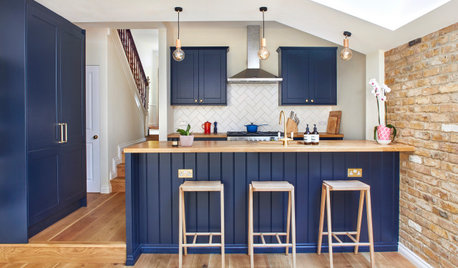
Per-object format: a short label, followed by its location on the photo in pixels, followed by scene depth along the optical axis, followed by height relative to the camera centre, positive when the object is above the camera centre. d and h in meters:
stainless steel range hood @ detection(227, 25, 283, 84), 4.92 +0.98
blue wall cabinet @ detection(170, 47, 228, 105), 5.03 +0.93
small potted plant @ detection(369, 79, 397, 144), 2.97 +0.00
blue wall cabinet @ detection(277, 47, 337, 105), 5.04 +0.90
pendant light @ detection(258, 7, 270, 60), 2.98 +0.76
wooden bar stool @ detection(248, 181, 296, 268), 2.59 -0.69
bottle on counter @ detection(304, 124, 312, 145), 2.99 -0.12
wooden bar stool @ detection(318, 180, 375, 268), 2.64 -0.71
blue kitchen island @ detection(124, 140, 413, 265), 3.01 -0.67
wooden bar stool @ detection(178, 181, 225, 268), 2.60 -0.55
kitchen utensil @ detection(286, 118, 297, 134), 5.23 +0.01
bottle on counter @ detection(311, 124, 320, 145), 2.98 -0.12
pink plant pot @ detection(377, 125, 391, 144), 2.97 -0.08
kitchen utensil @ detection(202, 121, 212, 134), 5.25 -0.01
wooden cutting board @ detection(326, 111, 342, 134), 5.00 +0.08
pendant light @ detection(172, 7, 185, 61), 3.14 +0.78
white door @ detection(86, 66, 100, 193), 4.77 -0.03
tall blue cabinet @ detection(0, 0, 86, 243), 2.82 +0.08
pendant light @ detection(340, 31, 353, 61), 2.91 +0.74
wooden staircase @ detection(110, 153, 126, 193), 4.86 -0.97
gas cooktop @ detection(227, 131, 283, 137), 4.86 -0.11
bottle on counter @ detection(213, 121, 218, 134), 5.32 -0.02
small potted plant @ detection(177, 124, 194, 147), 2.94 -0.13
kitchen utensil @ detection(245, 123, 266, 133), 5.07 -0.03
